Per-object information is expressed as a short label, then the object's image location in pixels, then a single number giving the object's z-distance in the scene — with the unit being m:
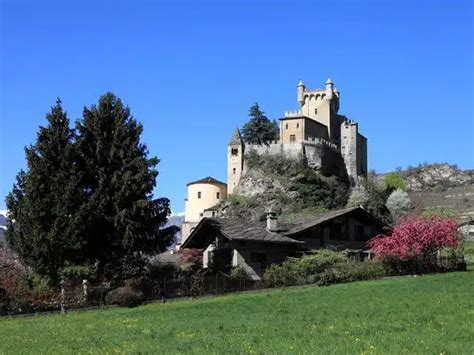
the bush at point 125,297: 33.22
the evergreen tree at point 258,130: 119.31
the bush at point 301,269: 38.69
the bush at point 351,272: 37.44
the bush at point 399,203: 110.99
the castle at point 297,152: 110.94
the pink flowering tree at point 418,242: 41.03
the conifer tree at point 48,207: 37.44
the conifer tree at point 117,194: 39.22
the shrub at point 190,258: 51.89
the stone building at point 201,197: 112.69
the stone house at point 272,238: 45.34
